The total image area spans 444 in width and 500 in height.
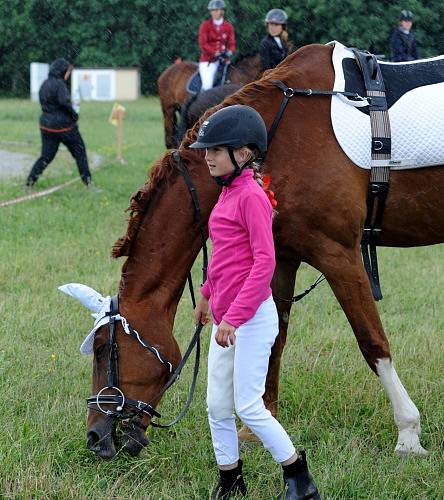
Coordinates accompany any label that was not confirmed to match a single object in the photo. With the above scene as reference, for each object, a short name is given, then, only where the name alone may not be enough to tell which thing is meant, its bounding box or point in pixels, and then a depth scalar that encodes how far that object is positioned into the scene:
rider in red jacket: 16.19
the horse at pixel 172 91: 16.84
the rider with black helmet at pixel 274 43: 12.76
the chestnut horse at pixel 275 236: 4.09
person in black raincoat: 13.39
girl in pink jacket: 3.38
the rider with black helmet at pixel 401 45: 13.13
